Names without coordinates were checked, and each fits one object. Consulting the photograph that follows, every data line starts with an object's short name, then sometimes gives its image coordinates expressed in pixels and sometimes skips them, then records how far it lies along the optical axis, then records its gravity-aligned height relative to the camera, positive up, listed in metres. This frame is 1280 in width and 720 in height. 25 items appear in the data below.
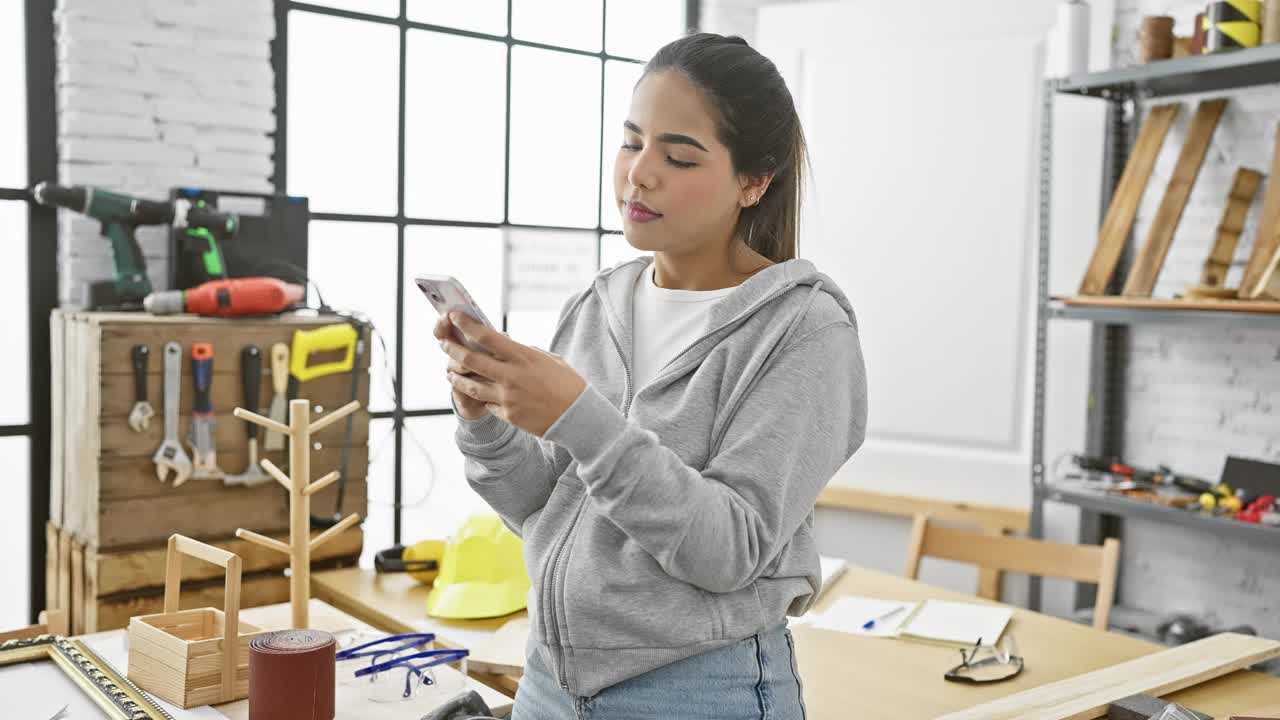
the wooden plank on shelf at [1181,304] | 2.67 +0.00
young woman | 0.94 -0.12
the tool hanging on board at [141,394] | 2.26 -0.23
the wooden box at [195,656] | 1.43 -0.49
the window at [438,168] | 3.27 +0.37
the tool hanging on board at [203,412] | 2.32 -0.27
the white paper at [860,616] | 2.04 -0.61
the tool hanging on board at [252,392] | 2.39 -0.24
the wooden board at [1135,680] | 1.42 -0.53
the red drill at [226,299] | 2.39 -0.04
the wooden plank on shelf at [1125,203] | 3.07 +0.27
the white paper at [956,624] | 1.97 -0.59
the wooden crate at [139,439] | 2.24 -0.33
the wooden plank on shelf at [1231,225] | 2.98 +0.21
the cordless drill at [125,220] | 2.47 +0.13
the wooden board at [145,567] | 2.25 -0.60
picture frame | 1.38 -0.52
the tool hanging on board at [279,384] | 2.43 -0.22
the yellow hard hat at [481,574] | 2.08 -0.55
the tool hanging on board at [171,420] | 2.28 -0.29
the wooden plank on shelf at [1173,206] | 3.04 +0.26
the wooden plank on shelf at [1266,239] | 2.79 +0.17
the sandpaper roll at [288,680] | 1.32 -0.47
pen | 2.06 -0.60
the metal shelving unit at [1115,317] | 2.76 -0.04
